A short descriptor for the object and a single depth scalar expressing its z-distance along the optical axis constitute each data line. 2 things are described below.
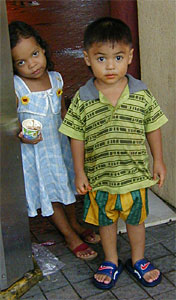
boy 2.97
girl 3.25
